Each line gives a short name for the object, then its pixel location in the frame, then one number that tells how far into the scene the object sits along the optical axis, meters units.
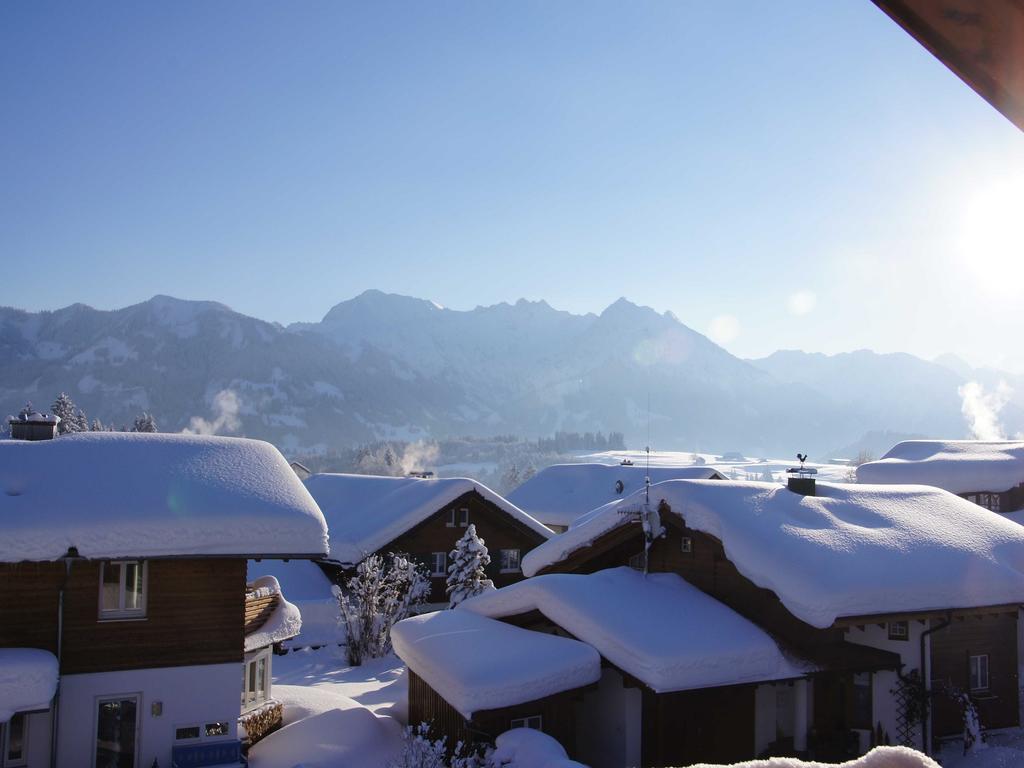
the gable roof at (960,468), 35.38
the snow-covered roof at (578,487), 47.84
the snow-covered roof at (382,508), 33.94
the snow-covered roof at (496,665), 14.17
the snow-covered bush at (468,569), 29.47
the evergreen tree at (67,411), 66.47
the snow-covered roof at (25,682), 13.18
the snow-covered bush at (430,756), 12.88
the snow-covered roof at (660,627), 14.40
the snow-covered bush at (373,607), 27.64
